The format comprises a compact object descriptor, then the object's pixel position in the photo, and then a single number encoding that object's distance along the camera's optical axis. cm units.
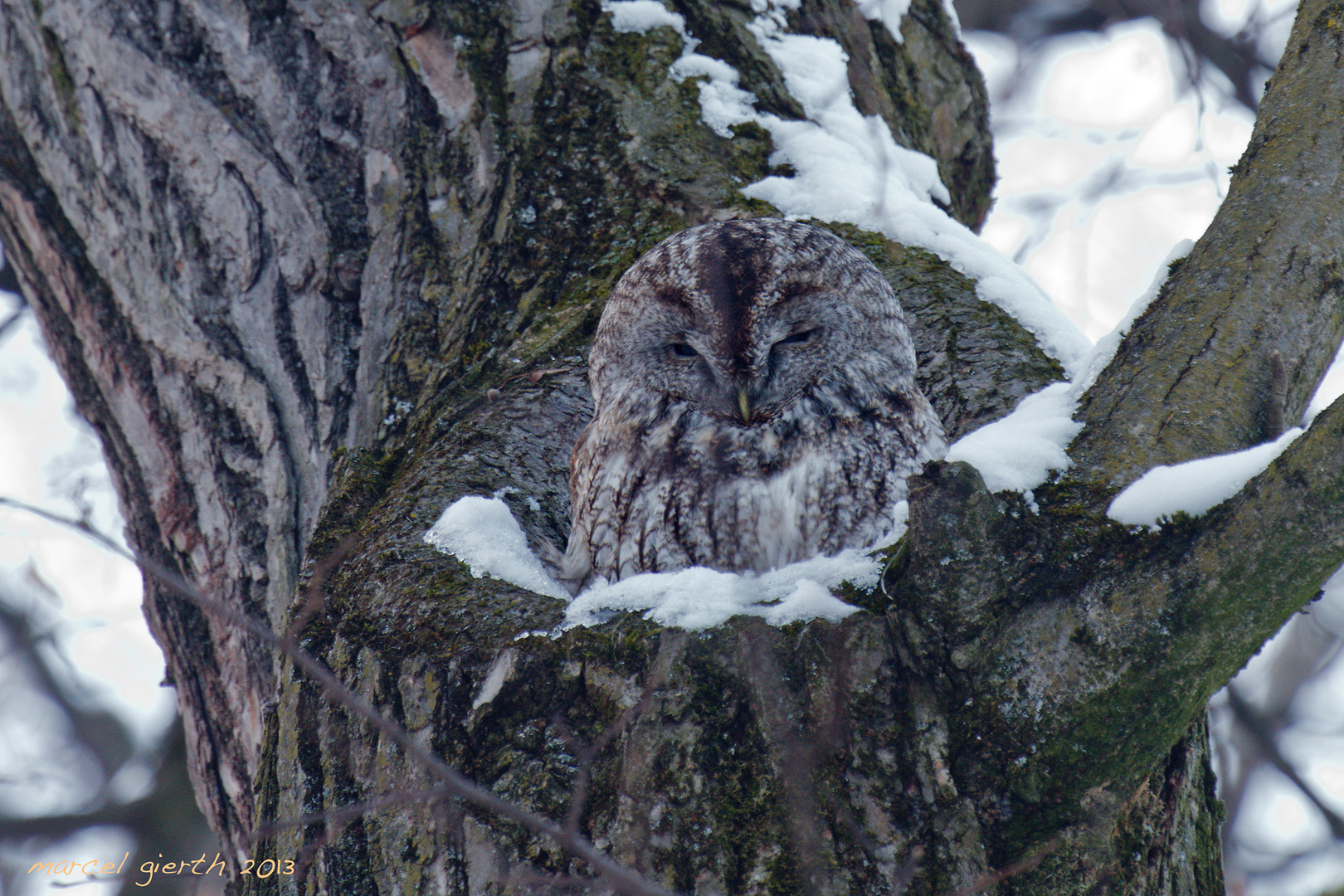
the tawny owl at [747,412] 789
